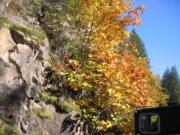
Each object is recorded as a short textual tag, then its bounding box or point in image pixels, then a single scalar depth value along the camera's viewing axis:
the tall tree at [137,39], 65.43
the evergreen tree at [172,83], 67.32
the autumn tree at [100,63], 14.11
